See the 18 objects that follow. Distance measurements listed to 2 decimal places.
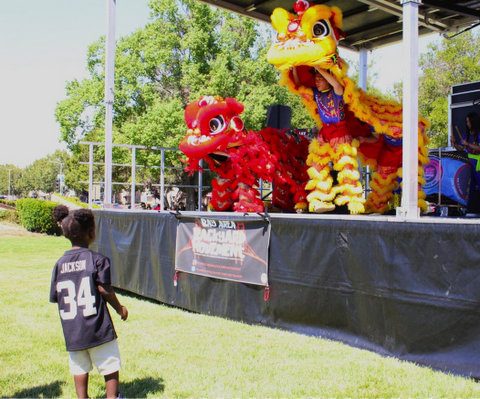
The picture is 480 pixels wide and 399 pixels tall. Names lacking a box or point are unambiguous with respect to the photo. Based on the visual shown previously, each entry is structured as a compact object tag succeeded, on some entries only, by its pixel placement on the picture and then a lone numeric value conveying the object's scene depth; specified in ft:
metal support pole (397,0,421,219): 14.92
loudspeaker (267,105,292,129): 34.40
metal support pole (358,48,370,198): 28.27
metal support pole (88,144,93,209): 28.66
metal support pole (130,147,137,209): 27.71
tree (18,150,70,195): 288.10
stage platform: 12.41
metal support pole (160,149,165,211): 27.98
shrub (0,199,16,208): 142.15
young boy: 10.91
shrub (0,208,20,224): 86.28
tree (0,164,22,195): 336.22
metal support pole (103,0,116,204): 26.40
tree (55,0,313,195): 76.21
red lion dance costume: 23.75
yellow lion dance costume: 20.12
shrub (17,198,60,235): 77.82
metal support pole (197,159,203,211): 29.12
